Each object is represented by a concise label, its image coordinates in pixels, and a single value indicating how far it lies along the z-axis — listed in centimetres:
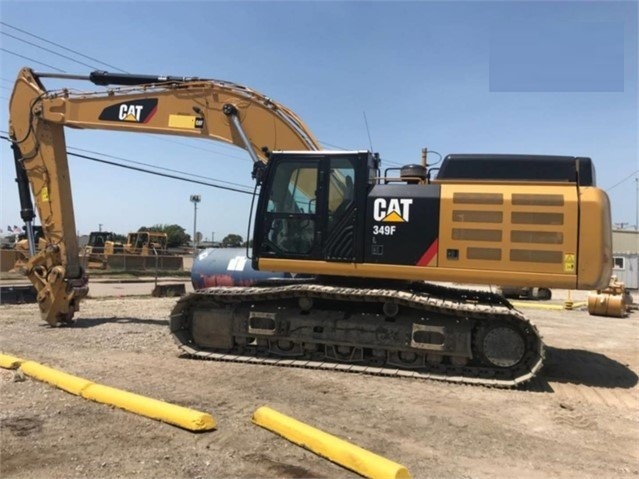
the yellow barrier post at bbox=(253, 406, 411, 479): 391
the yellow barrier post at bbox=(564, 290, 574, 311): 1799
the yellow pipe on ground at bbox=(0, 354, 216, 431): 488
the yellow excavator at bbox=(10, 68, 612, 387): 696
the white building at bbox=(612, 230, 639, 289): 3444
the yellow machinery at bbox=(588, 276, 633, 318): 1617
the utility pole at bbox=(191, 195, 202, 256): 4221
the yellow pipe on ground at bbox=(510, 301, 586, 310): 1819
